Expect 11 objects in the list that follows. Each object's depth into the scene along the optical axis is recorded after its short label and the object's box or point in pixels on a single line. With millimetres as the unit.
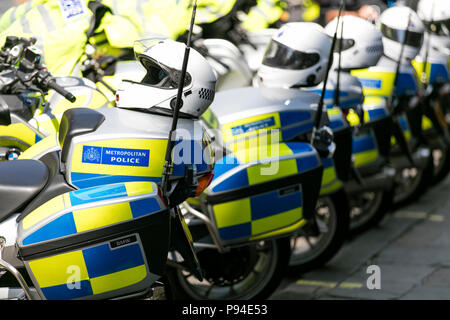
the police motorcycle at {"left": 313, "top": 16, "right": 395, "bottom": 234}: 10945
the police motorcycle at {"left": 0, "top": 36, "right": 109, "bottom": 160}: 7883
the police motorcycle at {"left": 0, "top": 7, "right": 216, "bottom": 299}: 5789
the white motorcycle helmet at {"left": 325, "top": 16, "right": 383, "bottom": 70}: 11125
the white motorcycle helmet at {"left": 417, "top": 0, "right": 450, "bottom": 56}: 14539
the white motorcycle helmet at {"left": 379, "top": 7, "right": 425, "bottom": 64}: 12797
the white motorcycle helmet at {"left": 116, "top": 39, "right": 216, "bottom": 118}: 6527
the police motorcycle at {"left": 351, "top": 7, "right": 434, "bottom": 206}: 12344
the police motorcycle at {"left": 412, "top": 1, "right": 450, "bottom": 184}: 14625
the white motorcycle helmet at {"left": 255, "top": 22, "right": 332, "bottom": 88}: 9617
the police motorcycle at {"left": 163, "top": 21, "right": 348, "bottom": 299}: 7945
